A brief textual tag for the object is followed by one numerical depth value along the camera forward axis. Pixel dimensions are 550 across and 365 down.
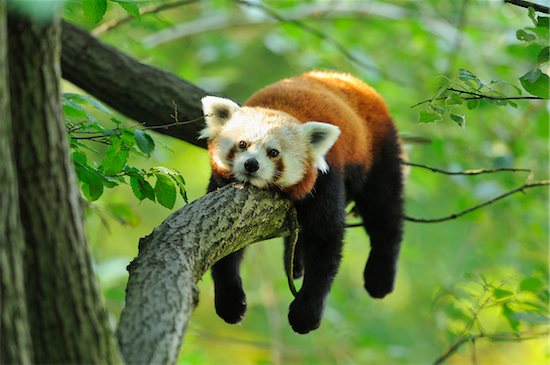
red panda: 7.80
